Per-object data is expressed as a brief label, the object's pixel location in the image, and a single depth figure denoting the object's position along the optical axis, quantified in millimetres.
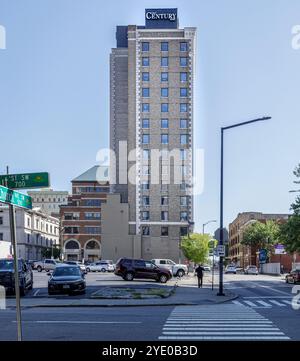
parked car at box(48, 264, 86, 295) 30906
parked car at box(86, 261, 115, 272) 82188
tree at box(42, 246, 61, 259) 124100
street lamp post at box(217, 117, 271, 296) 31939
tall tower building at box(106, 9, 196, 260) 93938
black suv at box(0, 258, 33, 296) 30703
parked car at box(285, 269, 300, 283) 54334
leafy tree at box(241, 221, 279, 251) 113312
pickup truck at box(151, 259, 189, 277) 65500
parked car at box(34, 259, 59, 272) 76275
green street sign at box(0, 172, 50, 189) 5637
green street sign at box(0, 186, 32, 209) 5240
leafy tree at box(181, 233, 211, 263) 87550
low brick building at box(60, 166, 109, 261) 119000
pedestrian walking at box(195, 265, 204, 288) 41969
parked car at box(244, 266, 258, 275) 96119
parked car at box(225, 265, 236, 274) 99875
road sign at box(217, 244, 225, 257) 32312
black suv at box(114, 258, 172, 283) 48812
